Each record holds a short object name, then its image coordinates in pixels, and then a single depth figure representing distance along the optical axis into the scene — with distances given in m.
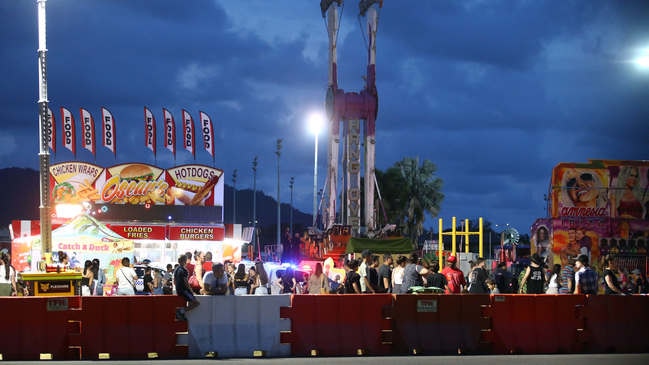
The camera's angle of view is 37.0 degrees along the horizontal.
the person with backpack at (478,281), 19.72
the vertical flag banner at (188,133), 61.41
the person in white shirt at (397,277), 21.19
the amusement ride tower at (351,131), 53.69
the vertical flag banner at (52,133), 59.12
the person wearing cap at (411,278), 19.42
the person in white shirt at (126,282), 21.33
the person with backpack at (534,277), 18.84
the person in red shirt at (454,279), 19.92
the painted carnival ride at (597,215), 49.56
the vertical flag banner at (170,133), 61.52
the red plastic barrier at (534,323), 17.39
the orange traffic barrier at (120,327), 15.99
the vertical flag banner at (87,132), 59.41
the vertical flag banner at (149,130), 61.29
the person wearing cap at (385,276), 20.59
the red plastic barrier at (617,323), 17.73
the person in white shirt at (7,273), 21.33
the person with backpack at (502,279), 22.05
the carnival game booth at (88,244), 31.44
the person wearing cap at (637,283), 28.18
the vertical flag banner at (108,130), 59.94
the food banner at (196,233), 50.12
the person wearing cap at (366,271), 20.28
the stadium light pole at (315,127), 55.72
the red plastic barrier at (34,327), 15.81
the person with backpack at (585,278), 18.36
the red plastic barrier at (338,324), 16.70
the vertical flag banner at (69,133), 59.28
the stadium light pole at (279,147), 92.94
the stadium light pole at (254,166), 118.80
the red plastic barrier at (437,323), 17.09
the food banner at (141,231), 49.34
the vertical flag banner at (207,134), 62.19
